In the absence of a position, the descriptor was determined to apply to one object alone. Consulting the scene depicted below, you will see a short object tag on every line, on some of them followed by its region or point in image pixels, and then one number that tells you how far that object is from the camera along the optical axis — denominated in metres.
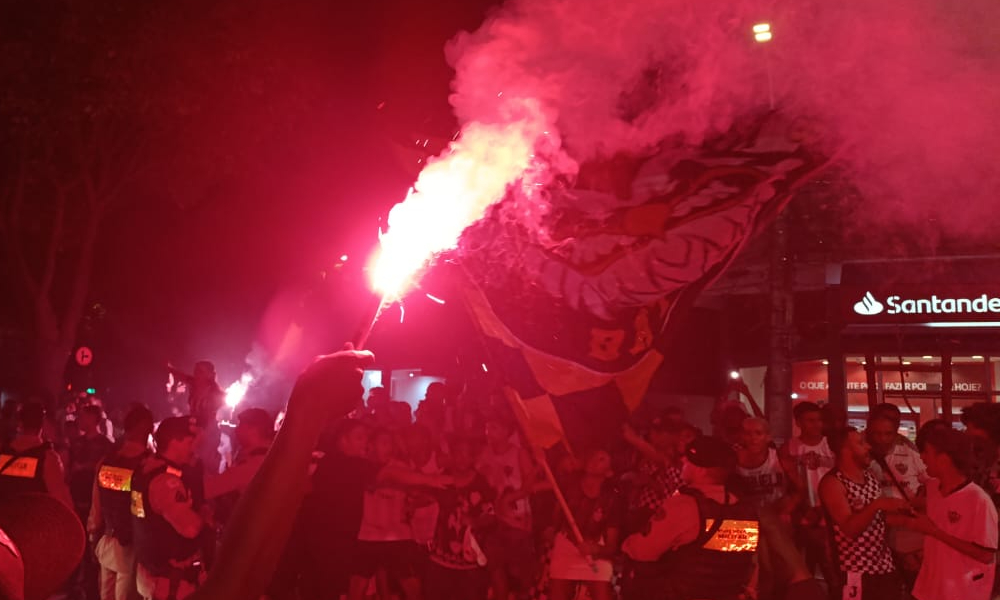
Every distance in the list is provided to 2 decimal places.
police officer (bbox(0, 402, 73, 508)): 6.61
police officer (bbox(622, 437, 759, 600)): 4.94
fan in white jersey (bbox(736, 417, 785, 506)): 6.93
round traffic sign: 15.69
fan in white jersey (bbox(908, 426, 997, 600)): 5.23
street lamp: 7.93
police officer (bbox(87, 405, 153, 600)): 6.52
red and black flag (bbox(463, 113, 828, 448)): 6.93
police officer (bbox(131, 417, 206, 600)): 5.45
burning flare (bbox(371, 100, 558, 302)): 3.14
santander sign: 12.90
